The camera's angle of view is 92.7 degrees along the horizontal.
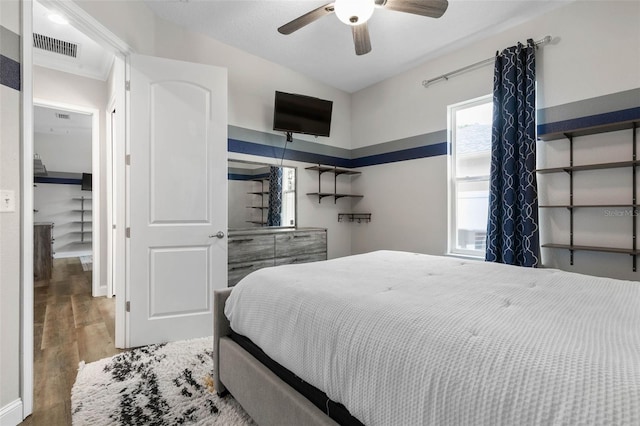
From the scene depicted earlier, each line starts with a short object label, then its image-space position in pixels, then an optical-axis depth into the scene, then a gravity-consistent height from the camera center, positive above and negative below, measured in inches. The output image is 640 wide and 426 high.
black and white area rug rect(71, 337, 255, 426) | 64.3 -43.5
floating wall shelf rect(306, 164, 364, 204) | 167.8 +19.6
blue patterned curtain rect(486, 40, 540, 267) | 111.7 +18.5
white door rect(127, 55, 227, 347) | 100.7 +4.9
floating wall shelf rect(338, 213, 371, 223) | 179.0 -3.1
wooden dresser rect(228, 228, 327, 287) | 123.4 -16.0
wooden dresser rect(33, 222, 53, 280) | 178.7 -23.4
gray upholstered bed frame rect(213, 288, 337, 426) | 47.1 -31.2
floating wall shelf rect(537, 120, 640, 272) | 93.5 +14.5
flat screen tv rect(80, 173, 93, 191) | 298.7 +29.1
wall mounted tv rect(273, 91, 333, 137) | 147.6 +49.5
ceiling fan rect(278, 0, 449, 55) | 78.7 +54.5
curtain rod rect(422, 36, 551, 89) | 111.8 +62.8
